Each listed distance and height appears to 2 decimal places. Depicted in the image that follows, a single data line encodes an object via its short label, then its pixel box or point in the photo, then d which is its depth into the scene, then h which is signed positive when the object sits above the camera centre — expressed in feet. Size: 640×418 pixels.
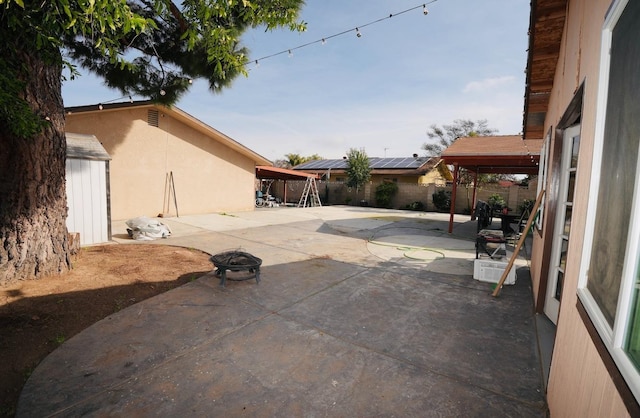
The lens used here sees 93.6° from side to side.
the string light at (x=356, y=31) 20.93 +12.80
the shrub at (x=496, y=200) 54.94 -1.05
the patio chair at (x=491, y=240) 18.69 -2.87
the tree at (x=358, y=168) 72.64 +5.11
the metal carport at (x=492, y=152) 30.25 +4.33
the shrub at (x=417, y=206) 64.64 -3.24
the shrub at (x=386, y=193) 68.74 -0.74
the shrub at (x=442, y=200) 61.52 -1.72
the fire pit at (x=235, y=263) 14.44 -3.96
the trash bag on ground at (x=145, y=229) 25.45 -4.26
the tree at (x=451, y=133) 93.66 +19.07
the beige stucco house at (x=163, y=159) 34.73 +3.01
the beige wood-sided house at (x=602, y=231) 3.44 -0.47
